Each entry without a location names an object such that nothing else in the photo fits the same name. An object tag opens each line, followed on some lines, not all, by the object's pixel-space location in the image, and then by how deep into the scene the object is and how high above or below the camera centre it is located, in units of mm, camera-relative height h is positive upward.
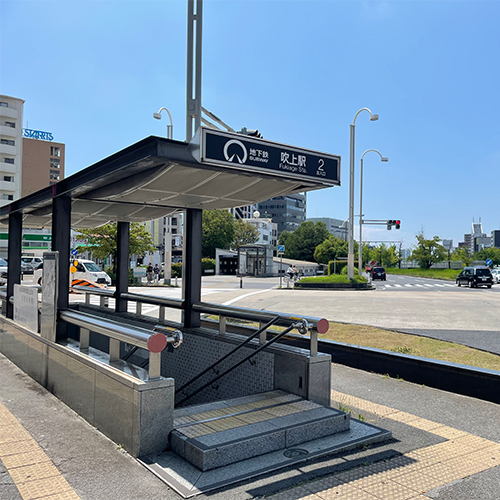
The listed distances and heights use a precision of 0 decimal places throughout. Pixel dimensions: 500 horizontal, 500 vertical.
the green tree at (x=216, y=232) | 83875 +4699
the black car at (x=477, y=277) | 37844 -1205
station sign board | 4520 +1049
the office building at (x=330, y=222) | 195000 +15539
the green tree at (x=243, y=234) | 94125 +5059
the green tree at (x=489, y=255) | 112250 +1697
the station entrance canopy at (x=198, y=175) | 4535 +920
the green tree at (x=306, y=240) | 106438 +4408
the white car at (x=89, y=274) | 28481 -1084
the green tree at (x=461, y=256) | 82012 +1002
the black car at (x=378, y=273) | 56094 -1503
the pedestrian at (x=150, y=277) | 37094 -1563
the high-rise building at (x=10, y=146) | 72250 +16790
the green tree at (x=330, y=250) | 93188 +1973
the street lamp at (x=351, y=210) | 31484 +3426
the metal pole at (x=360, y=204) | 38134 +4502
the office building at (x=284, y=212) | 159750 +16235
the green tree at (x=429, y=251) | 71812 +1571
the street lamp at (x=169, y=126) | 18594 +5363
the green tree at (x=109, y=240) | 36312 +1280
